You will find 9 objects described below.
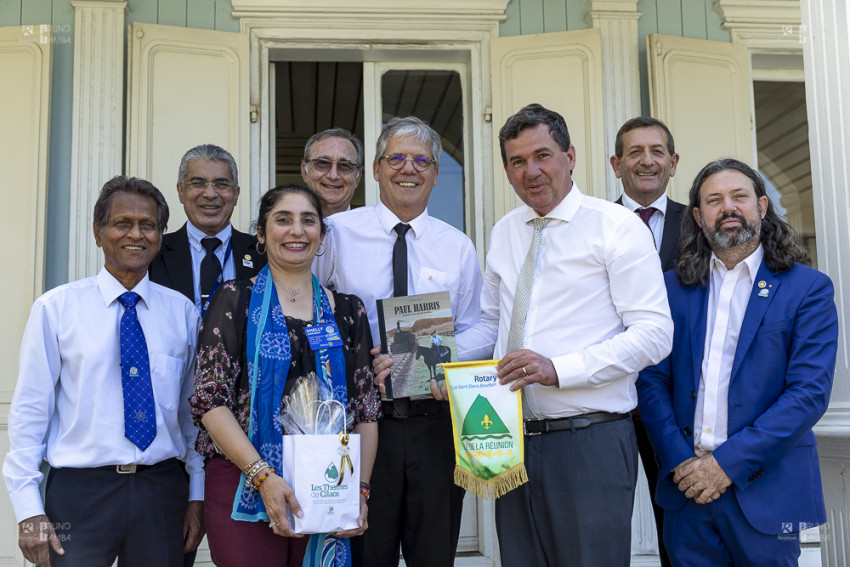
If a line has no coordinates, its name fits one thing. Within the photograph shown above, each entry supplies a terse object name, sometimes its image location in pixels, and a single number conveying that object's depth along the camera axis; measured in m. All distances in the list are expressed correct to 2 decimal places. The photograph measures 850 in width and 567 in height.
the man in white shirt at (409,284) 3.12
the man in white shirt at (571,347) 2.73
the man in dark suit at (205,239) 3.66
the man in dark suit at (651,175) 3.82
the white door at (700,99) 5.21
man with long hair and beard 2.73
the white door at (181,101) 4.90
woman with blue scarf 2.65
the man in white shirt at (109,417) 2.77
